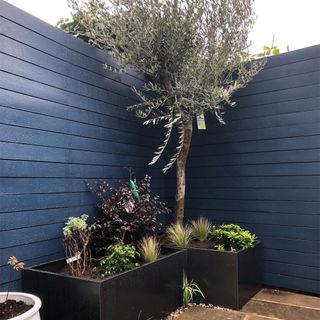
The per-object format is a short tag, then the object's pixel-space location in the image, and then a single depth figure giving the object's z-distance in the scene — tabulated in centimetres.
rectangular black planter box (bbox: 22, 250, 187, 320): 230
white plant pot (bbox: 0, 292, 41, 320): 194
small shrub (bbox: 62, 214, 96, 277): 274
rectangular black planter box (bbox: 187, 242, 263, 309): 320
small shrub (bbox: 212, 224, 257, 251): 344
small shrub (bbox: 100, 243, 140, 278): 267
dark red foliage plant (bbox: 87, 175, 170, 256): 321
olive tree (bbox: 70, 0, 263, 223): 328
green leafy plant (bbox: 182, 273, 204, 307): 328
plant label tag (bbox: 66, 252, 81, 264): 272
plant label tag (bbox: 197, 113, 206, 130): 398
